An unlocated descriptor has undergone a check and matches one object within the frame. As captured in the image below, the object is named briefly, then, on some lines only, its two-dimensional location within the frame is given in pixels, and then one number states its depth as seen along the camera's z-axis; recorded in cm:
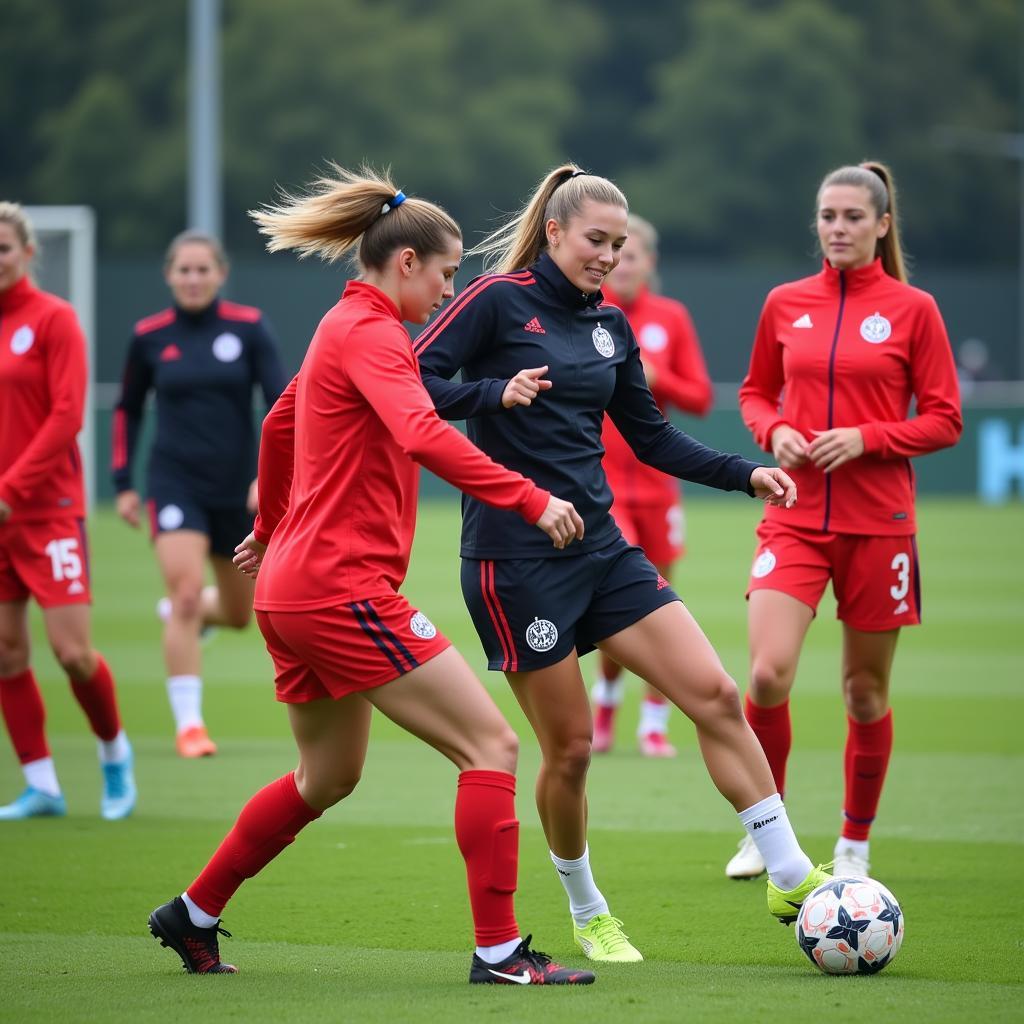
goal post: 5303
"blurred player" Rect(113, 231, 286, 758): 1934
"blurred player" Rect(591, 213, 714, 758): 1981
